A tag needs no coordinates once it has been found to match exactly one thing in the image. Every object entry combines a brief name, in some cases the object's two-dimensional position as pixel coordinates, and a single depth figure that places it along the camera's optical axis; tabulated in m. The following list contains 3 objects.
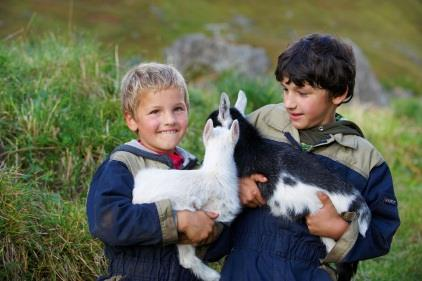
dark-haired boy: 3.31
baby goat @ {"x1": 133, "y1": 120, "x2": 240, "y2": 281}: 3.11
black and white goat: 3.27
